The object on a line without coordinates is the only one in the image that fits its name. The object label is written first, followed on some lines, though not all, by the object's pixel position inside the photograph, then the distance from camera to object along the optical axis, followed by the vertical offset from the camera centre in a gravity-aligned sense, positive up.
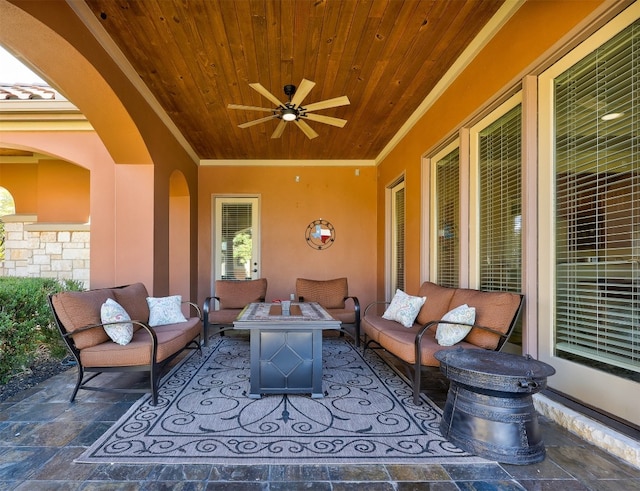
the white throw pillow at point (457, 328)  2.62 -0.63
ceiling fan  3.05 +1.41
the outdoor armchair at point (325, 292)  5.37 -0.71
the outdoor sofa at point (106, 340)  2.58 -0.76
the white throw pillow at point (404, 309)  3.49 -0.66
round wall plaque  6.43 +0.26
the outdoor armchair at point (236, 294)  5.02 -0.71
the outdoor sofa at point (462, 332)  2.47 -0.64
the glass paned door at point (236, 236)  6.43 +0.22
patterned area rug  1.87 -1.18
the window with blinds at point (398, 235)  5.48 +0.21
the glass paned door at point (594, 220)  1.87 +0.17
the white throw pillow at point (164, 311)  3.54 -0.69
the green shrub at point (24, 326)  2.89 -0.73
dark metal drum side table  1.79 -0.90
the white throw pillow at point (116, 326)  2.70 -0.64
